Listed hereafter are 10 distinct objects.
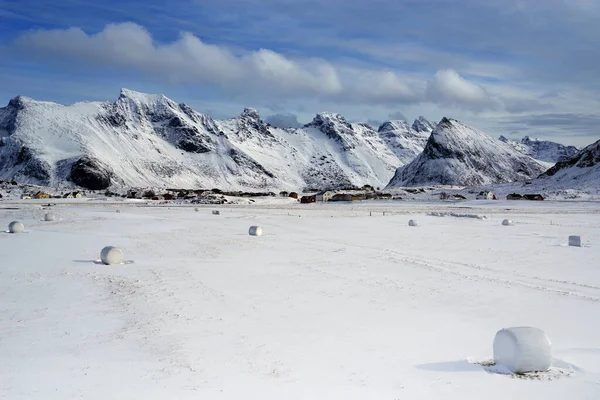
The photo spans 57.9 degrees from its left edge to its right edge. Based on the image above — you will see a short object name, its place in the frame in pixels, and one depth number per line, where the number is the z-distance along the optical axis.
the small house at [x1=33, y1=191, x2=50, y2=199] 165.25
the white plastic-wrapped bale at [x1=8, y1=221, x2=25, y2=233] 39.38
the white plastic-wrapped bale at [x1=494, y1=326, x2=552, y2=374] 11.00
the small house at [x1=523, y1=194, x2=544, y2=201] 125.62
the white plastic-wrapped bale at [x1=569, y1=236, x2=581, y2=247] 32.06
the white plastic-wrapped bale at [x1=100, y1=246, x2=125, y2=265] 23.91
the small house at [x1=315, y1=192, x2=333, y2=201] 157.38
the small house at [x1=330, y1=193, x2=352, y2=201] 150.95
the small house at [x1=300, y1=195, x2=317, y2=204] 150.55
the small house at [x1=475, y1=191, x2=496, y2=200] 139.52
